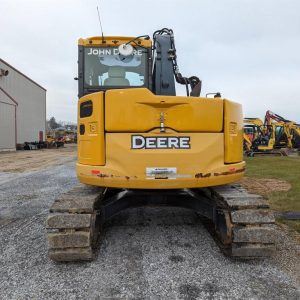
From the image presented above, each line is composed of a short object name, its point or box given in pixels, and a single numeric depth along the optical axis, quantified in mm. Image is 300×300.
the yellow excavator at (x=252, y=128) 25259
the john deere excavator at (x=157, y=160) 3988
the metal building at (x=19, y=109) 32531
